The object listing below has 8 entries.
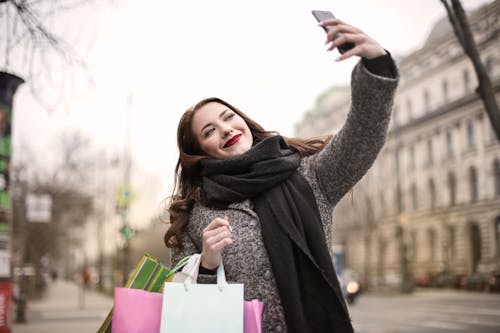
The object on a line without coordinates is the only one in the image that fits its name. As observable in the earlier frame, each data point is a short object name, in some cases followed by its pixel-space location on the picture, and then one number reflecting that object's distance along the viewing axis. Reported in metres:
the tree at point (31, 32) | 6.22
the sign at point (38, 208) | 15.80
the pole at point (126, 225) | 17.66
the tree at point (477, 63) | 8.09
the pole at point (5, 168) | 7.62
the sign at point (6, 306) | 7.85
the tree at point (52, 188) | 32.28
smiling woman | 1.94
